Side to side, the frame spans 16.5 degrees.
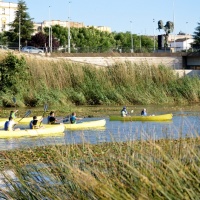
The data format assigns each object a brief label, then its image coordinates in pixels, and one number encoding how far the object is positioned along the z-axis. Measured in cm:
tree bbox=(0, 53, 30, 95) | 5647
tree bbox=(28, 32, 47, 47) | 10641
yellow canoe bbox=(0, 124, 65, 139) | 3178
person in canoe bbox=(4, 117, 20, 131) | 3266
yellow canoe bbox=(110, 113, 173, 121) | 4203
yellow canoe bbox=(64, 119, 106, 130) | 3647
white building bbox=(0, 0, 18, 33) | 14162
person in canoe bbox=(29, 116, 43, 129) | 3338
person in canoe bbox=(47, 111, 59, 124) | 3646
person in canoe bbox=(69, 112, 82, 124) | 3737
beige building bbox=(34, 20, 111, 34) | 15266
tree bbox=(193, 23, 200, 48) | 10961
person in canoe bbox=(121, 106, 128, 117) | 4259
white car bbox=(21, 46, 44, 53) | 7875
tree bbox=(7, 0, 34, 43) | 10044
